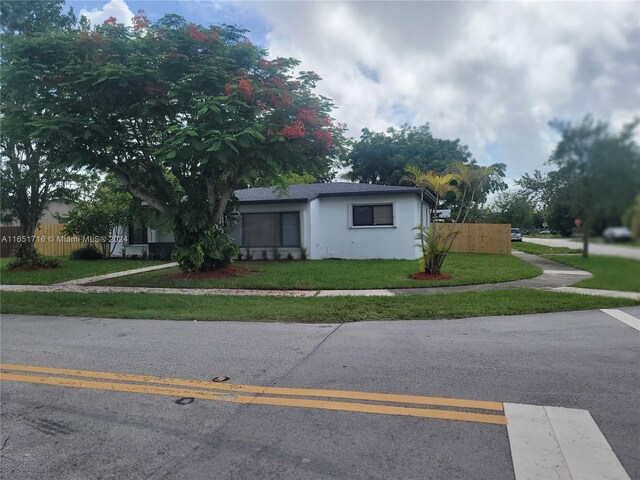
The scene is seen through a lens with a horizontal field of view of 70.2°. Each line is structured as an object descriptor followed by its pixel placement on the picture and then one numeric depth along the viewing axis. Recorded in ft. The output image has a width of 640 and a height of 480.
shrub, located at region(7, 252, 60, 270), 55.93
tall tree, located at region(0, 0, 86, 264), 32.22
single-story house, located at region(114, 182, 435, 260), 60.75
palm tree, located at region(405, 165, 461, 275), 40.22
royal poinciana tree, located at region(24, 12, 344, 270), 30.35
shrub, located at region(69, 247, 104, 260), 71.87
